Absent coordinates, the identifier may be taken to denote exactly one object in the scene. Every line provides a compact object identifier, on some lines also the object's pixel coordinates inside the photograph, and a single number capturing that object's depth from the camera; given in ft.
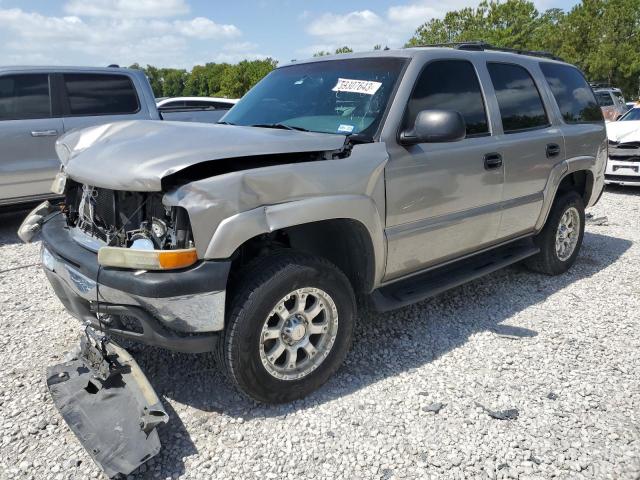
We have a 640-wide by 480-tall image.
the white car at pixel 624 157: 29.14
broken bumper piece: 7.47
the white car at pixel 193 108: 25.93
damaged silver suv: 7.72
